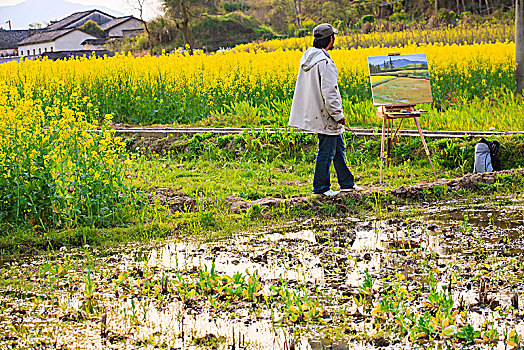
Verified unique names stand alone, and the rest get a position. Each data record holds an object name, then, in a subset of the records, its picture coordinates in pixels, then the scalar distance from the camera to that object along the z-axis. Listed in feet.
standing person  51.75
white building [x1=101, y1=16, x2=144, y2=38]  484.74
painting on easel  60.08
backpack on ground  60.59
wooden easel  58.65
